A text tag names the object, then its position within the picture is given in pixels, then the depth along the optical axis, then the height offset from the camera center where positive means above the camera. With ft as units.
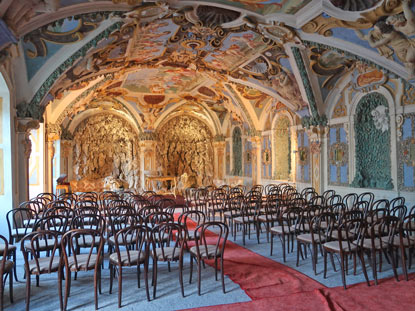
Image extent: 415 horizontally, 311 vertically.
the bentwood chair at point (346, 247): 16.74 -4.88
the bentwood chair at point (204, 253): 16.07 -4.93
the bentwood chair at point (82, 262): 13.88 -4.71
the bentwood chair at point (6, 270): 13.04 -4.58
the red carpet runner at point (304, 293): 14.32 -6.51
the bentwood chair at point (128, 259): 14.87 -4.75
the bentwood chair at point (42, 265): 13.94 -4.70
